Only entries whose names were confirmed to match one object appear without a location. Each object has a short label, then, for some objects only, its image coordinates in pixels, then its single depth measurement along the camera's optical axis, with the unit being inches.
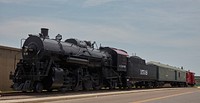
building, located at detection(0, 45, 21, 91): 966.4
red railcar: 2377.0
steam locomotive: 820.0
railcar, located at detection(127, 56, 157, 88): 1268.5
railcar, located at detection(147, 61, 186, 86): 1648.1
